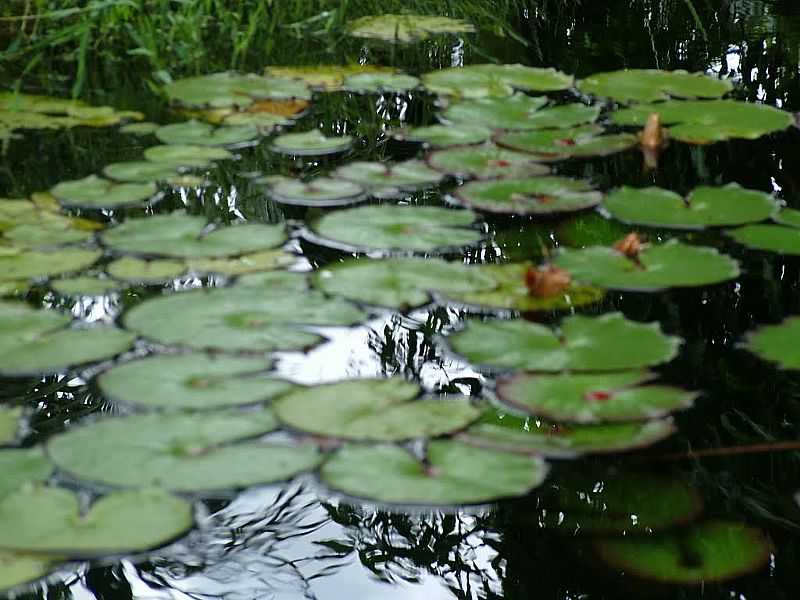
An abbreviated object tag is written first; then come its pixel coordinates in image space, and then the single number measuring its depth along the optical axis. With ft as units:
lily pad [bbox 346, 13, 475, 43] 23.53
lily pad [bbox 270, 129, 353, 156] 20.11
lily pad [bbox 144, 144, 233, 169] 19.93
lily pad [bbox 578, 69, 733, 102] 20.98
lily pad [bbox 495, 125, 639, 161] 19.93
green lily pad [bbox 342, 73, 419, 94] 21.39
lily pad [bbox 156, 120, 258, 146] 20.28
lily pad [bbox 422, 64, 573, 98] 21.20
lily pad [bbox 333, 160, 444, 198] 19.49
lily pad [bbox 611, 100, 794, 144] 20.20
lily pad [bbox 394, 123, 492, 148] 20.17
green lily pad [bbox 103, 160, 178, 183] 19.73
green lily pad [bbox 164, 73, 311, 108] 21.03
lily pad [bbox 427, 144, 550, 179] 19.66
